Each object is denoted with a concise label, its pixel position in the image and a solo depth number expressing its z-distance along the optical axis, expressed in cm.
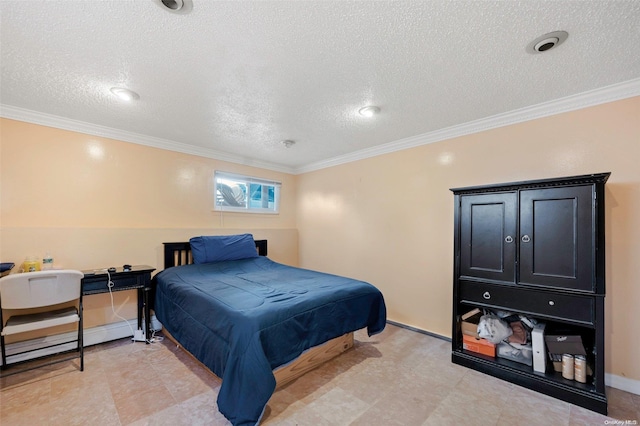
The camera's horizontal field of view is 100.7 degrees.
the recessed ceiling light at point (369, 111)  254
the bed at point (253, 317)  171
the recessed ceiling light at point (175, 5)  133
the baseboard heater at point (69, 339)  249
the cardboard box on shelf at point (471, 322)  253
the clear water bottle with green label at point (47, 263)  263
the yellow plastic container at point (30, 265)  250
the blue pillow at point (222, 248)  353
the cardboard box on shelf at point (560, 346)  203
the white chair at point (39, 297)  208
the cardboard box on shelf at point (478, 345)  241
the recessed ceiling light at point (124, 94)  221
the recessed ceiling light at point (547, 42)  156
